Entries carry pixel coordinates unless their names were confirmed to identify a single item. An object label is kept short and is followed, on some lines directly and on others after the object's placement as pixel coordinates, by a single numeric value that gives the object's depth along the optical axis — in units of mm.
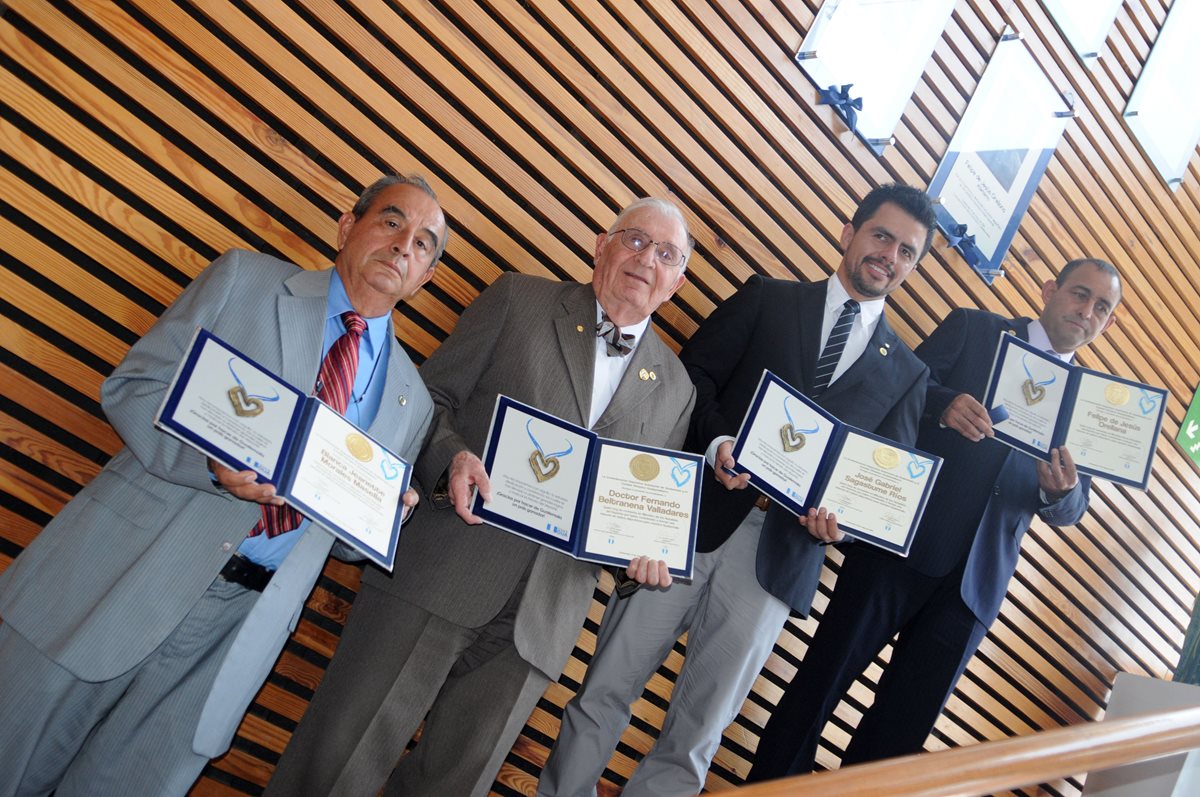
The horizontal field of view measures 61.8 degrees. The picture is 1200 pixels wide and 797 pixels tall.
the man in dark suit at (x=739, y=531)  2912
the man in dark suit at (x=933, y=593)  3227
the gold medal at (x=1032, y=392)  3311
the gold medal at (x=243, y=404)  1909
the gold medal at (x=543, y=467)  2453
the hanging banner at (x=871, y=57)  4066
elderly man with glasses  2395
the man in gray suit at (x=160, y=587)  1928
